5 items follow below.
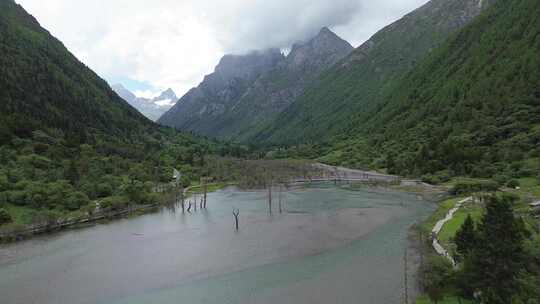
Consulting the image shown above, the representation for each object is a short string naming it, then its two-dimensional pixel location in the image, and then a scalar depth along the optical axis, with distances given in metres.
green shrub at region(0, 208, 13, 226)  82.49
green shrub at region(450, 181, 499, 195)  107.48
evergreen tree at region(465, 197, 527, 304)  36.72
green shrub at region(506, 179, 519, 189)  104.89
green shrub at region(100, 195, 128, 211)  105.81
